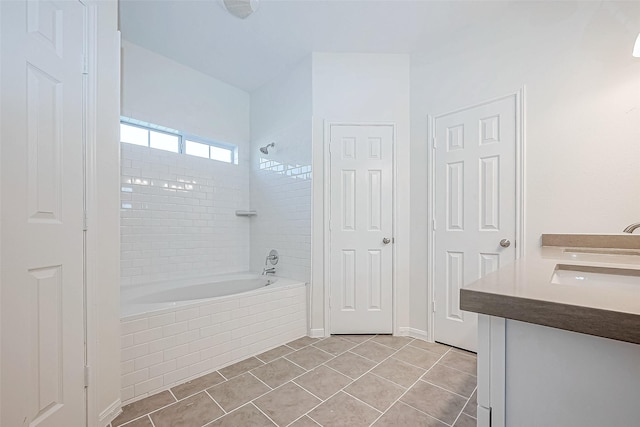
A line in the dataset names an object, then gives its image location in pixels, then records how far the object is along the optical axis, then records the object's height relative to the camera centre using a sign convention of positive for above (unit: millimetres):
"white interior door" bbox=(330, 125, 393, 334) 2564 -152
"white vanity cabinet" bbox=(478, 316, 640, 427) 462 -314
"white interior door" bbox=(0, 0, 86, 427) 941 -1
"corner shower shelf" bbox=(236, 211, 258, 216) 3328 +3
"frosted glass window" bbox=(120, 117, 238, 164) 2609 +780
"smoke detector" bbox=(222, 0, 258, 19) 2029 +1572
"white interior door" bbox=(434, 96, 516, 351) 2035 +78
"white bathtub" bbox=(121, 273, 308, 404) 1618 -819
